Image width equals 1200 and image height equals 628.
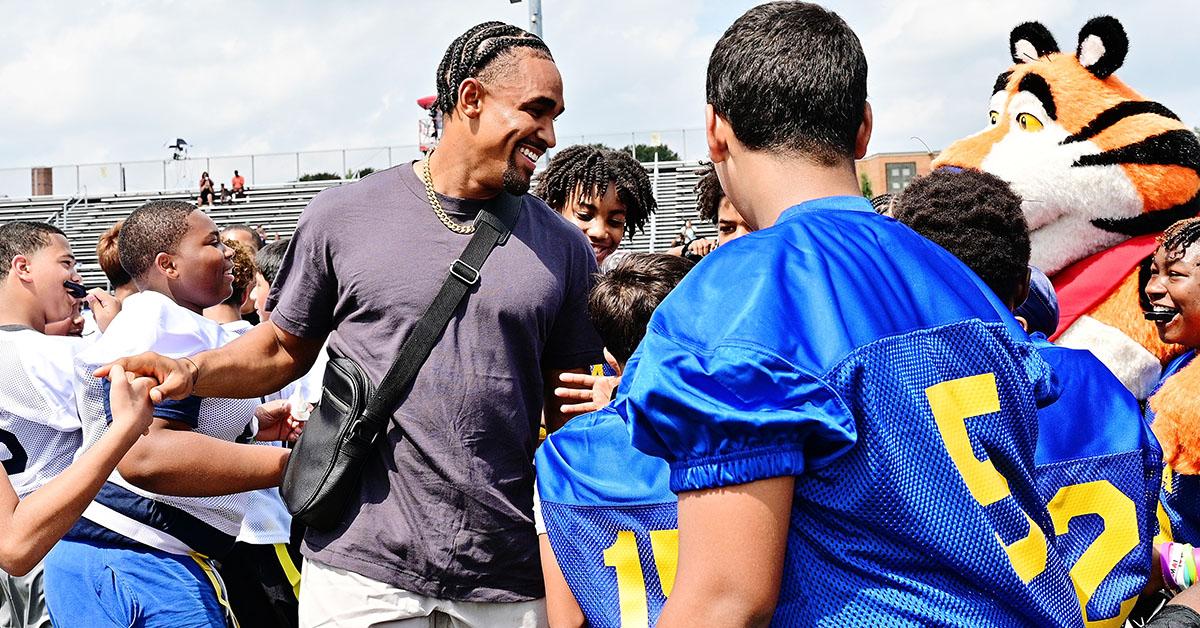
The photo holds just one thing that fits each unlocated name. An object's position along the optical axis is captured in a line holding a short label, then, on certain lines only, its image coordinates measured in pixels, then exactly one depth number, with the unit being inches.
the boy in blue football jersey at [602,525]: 69.2
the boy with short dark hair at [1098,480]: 66.7
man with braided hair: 94.0
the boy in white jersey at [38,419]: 86.0
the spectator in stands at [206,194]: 1069.1
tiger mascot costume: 145.1
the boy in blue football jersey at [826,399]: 47.1
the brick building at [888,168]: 1855.3
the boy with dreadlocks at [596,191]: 150.2
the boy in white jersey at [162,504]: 106.0
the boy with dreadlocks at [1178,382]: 112.7
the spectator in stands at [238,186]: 1104.8
